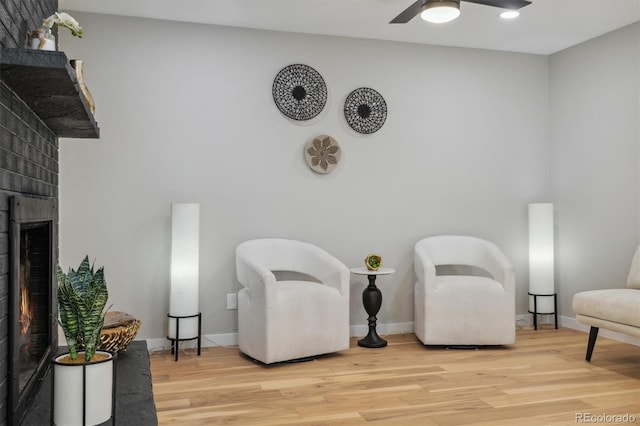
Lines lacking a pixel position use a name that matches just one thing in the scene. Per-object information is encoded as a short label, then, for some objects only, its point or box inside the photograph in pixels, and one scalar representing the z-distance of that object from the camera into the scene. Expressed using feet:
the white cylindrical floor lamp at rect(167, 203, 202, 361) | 13.48
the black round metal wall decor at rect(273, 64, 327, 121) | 15.25
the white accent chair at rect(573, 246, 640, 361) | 11.64
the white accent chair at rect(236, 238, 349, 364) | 12.69
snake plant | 6.46
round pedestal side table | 14.60
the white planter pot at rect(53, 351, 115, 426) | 6.11
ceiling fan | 10.40
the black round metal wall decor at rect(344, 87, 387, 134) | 15.89
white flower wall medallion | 15.49
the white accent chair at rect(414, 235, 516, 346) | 14.24
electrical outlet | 14.87
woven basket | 9.22
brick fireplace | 5.90
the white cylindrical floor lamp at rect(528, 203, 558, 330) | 16.63
